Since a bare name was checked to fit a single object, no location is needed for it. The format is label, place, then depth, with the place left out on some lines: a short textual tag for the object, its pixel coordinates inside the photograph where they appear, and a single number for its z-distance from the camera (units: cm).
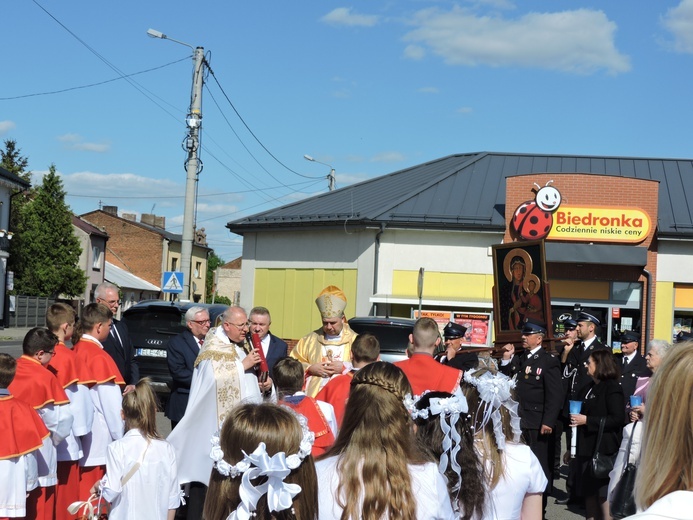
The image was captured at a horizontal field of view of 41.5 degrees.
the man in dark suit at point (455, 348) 1112
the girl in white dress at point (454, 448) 397
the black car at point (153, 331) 1538
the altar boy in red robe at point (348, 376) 646
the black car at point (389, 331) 1274
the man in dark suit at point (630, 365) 1033
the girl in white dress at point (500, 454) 418
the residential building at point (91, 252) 6131
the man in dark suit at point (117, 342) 909
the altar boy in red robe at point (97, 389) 790
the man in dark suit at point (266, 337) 854
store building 2436
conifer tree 5253
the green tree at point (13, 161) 6393
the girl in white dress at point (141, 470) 613
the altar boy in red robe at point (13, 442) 596
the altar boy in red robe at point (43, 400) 679
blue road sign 2280
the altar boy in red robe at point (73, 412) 754
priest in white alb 742
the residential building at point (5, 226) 4638
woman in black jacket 855
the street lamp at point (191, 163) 2278
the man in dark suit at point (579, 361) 1034
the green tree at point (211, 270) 8540
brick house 7188
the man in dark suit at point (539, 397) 977
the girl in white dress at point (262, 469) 286
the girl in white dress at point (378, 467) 333
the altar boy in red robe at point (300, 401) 570
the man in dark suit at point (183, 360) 886
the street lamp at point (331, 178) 3753
